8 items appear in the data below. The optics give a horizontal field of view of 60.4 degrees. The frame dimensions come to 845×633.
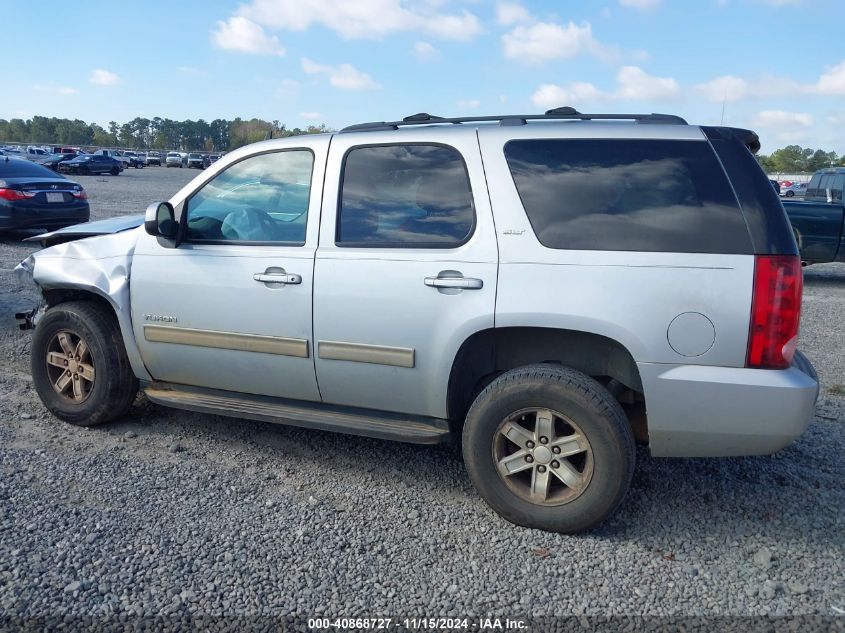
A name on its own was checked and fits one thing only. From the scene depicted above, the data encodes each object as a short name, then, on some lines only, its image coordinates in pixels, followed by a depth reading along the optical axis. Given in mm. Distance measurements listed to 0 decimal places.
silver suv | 3205
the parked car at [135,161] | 64125
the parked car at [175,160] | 67438
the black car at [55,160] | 46344
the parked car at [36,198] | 12469
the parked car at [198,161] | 63531
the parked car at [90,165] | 45312
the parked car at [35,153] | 50788
